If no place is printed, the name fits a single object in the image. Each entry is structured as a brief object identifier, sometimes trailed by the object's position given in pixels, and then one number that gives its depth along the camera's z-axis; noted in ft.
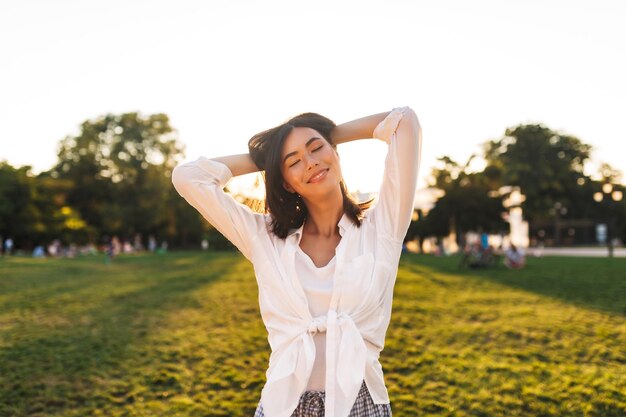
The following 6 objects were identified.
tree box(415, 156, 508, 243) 140.36
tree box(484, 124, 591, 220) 156.76
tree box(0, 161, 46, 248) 149.59
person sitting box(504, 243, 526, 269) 70.23
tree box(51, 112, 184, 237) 156.76
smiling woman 5.75
